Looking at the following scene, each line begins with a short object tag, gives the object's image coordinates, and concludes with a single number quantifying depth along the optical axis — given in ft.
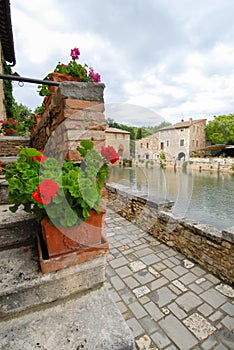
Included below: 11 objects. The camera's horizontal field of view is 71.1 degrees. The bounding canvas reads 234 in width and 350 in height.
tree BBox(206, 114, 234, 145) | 76.38
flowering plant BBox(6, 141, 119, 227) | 2.13
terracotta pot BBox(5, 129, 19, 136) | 11.42
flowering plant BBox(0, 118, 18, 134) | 11.54
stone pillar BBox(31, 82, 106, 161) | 3.09
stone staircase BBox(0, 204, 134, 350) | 2.19
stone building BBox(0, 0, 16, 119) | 12.90
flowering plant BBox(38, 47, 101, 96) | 3.84
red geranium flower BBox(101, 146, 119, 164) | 2.70
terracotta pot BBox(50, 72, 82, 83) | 3.84
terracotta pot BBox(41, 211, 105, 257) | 2.38
